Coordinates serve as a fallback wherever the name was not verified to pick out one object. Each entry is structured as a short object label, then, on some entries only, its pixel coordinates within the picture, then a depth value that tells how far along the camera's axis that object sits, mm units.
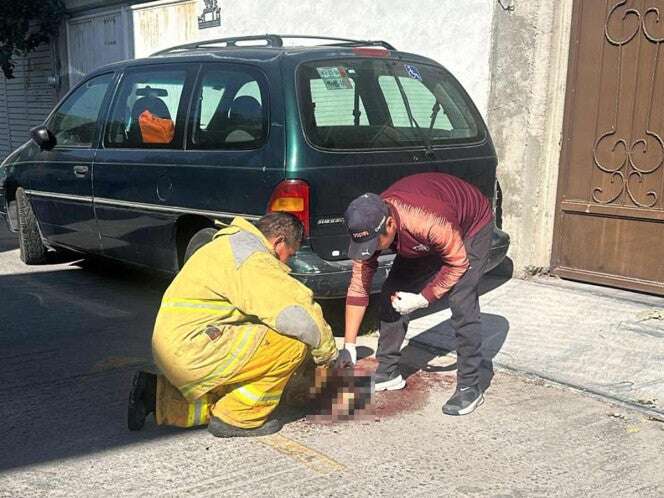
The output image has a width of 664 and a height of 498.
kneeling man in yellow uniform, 3598
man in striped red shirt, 3725
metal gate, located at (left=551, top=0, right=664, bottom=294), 6203
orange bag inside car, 5738
